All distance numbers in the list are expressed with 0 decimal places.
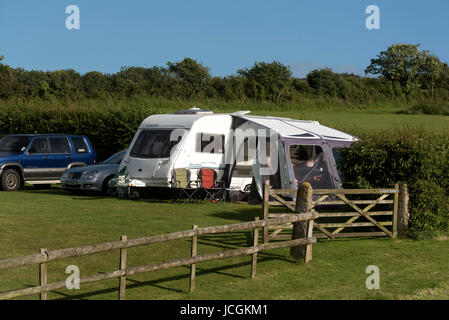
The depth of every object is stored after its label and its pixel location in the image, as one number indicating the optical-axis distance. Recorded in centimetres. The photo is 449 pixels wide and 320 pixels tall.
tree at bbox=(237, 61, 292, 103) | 4809
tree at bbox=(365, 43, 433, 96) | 7275
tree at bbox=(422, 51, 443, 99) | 6777
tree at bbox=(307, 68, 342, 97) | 6267
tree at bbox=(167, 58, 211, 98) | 5624
